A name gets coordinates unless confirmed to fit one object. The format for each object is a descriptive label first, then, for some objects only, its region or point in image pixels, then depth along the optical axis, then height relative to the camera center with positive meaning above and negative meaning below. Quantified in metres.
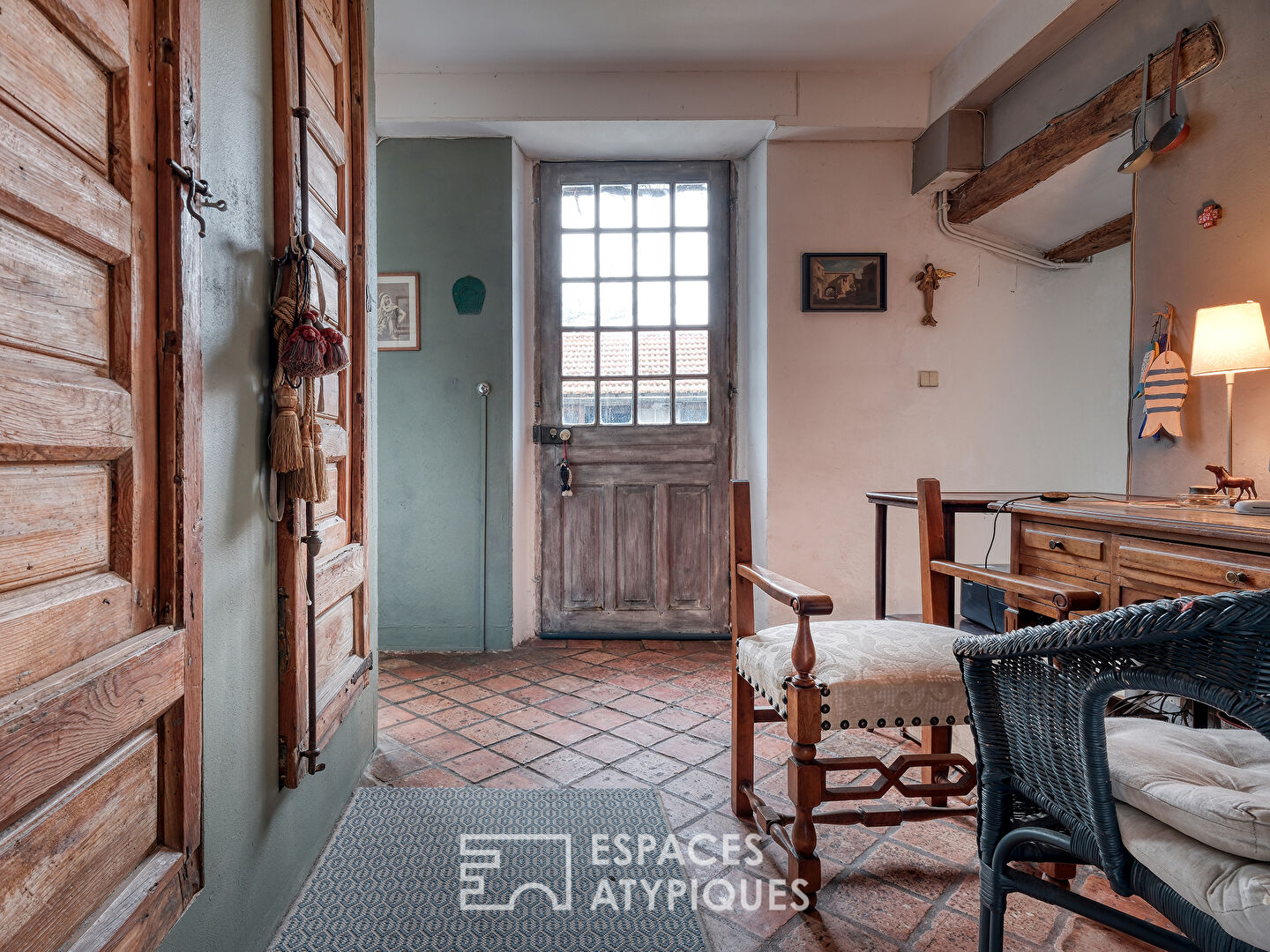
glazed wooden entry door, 4.09 +0.35
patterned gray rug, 1.49 -1.00
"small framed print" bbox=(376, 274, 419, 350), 3.76 +0.73
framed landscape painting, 3.76 +0.90
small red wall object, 2.23 +0.75
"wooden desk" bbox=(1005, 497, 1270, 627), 1.46 -0.22
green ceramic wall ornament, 3.74 +0.82
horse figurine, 1.93 -0.07
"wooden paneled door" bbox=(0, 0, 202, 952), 0.78 -0.03
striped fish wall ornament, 2.34 +0.21
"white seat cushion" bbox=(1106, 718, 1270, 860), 0.82 -0.42
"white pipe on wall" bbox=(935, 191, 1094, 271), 3.75 +1.11
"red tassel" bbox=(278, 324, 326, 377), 1.47 +0.20
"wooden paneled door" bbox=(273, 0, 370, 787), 1.55 +0.32
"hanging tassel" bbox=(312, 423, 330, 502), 1.55 -0.05
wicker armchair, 0.79 -0.38
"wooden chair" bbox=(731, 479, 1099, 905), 1.56 -0.52
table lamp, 1.97 +0.32
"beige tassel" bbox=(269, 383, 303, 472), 1.45 +0.04
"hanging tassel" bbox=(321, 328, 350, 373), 1.53 +0.21
